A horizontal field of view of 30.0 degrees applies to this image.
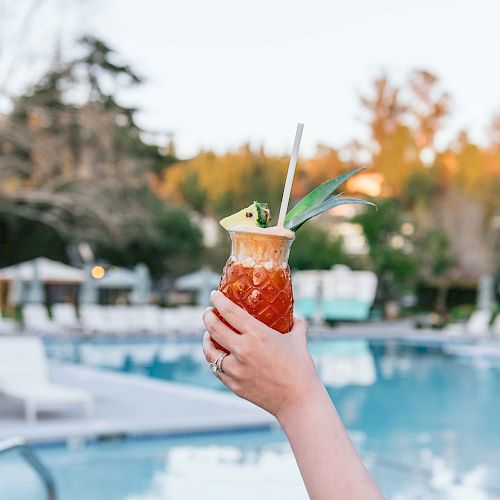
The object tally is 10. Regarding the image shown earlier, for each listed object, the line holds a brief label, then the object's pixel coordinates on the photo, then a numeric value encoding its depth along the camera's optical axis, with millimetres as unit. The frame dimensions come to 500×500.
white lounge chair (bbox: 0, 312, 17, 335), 20766
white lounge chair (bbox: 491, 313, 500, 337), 22503
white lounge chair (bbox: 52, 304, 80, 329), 21734
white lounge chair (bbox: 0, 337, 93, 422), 8523
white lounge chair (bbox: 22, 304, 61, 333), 20812
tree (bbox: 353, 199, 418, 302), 30375
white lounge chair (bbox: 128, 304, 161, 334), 22438
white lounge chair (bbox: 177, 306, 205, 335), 22812
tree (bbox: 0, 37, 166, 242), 22762
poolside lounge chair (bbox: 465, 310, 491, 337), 22859
